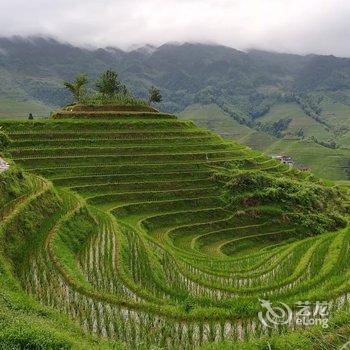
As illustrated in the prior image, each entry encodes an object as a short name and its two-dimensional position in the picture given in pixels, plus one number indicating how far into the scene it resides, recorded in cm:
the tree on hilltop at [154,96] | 7196
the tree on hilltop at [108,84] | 7025
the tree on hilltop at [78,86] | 6709
